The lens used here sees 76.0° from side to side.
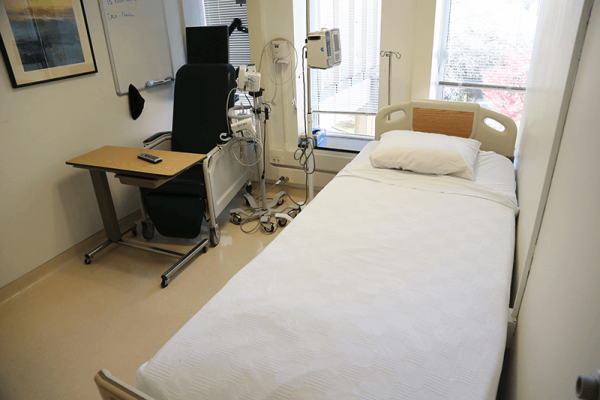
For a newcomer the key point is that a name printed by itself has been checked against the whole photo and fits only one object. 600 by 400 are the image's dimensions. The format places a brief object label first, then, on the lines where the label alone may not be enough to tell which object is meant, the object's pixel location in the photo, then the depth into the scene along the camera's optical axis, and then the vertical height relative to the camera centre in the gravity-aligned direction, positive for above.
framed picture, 2.29 +0.02
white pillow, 2.31 -0.71
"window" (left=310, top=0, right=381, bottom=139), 3.17 -0.34
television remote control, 2.49 -0.71
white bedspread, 1.10 -0.89
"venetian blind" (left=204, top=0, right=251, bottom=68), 3.73 +0.17
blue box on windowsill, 3.42 -0.84
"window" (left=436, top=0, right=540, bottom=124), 2.70 -0.16
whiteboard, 2.94 +0.00
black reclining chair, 2.72 -0.74
